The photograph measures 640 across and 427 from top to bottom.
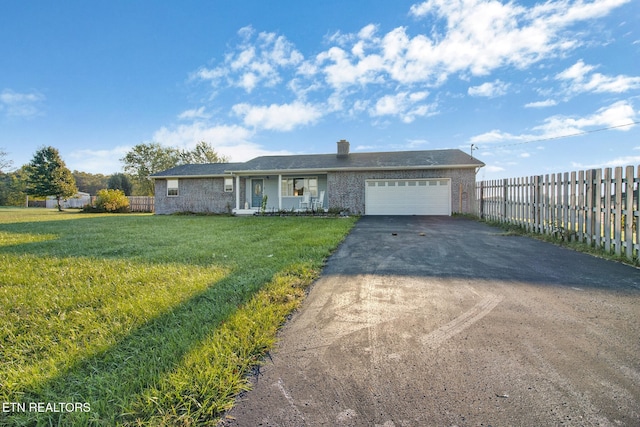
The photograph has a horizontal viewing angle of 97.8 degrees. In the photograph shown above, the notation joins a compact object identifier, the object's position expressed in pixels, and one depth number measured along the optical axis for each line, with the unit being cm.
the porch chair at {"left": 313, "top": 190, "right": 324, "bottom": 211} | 1576
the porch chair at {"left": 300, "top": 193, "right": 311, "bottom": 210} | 1633
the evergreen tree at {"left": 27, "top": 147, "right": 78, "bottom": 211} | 2700
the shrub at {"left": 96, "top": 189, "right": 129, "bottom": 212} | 2355
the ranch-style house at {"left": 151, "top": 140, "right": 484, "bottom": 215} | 1506
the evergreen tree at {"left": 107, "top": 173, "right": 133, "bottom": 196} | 4161
